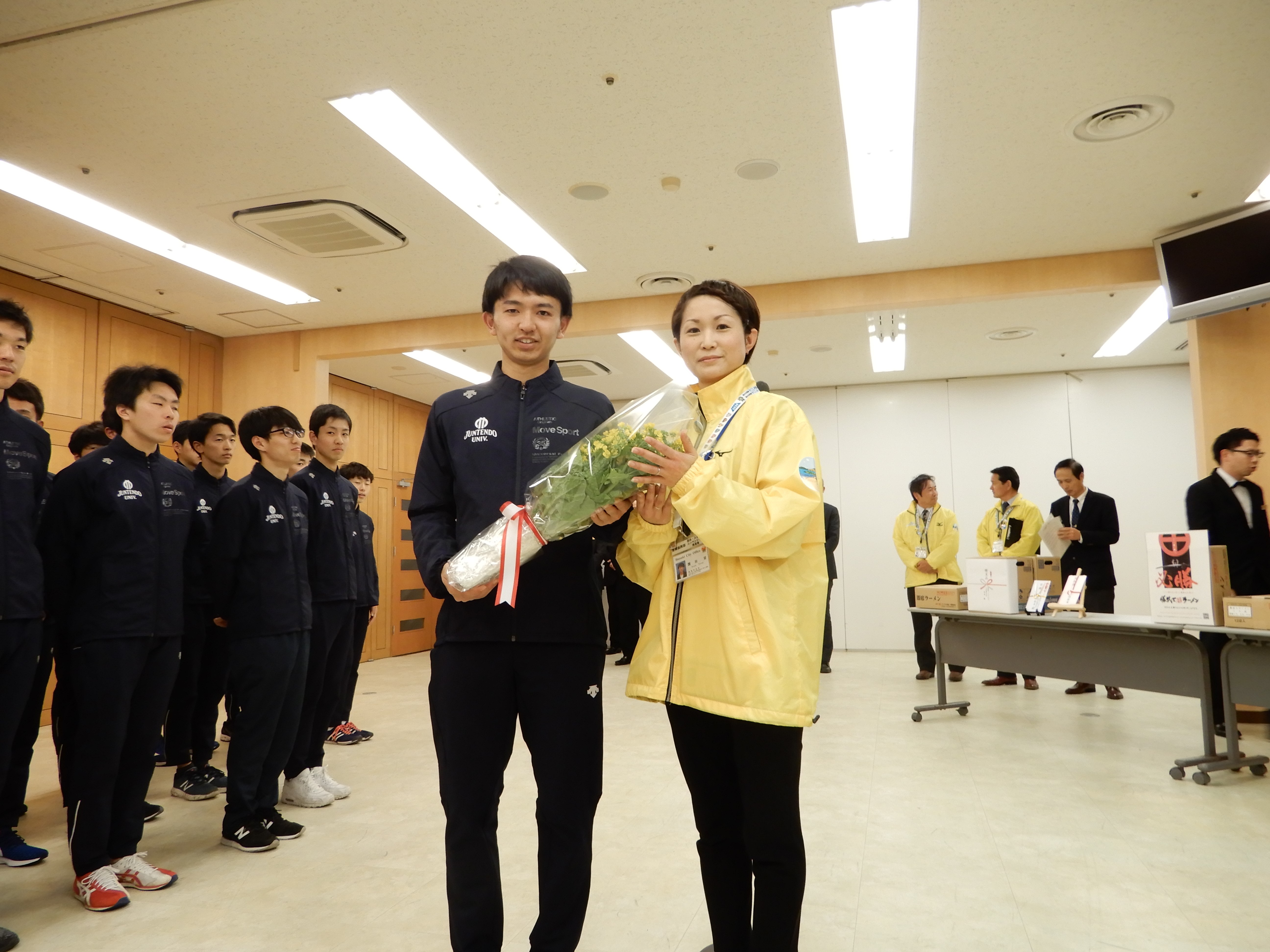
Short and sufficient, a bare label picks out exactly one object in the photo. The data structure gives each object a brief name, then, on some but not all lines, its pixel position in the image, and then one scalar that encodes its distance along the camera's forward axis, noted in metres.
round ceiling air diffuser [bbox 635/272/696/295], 6.27
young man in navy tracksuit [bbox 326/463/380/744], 4.23
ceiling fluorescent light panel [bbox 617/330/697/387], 7.72
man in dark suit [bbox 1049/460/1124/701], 6.04
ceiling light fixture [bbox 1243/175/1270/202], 4.87
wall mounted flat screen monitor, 4.96
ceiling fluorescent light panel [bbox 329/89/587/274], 3.87
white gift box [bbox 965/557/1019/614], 4.84
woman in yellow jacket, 1.45
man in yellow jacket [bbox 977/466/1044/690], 6.62
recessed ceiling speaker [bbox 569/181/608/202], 4.70
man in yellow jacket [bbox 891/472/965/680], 7.06
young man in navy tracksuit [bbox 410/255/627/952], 1.55
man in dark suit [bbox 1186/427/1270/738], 4.52
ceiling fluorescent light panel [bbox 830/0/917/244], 3.29
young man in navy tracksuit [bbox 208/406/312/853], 2.90
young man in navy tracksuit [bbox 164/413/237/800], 3.78
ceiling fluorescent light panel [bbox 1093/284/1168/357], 6.89
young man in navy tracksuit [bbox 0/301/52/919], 2.27
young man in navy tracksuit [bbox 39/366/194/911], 2.45
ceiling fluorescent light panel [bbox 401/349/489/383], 8.28
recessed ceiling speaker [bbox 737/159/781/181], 4.41
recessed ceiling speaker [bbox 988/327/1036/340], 7.65
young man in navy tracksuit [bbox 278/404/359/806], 3.43
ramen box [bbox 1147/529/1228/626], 3.78
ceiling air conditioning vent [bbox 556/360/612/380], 8.65
